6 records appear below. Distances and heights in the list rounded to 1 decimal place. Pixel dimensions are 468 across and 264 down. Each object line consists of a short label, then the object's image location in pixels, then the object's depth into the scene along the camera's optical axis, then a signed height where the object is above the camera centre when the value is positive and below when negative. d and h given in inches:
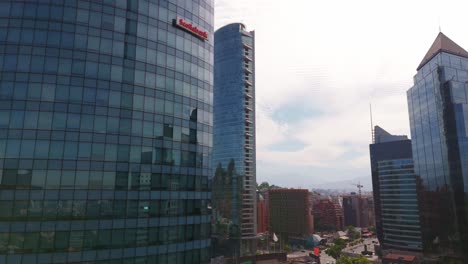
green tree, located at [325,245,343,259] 5764.3 -1150.1
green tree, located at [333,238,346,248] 6813.5 -1172.4
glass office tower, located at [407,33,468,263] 3314.5 +445.7
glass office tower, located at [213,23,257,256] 5994.1 +850.1
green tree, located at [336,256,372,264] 3920.3 -900.6
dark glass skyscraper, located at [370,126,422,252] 6097.4 -196.4
